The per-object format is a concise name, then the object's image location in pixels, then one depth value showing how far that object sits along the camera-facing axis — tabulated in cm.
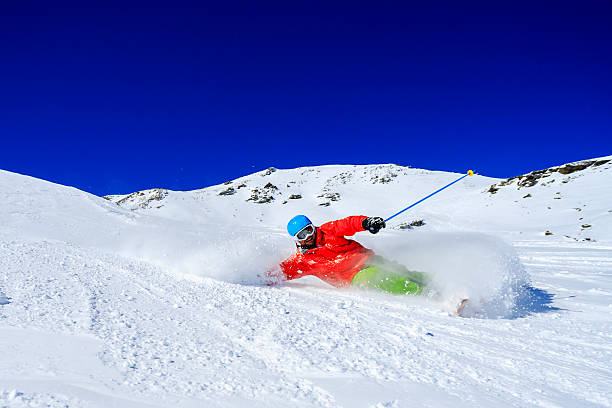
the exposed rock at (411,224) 2397
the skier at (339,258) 492
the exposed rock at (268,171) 6292
